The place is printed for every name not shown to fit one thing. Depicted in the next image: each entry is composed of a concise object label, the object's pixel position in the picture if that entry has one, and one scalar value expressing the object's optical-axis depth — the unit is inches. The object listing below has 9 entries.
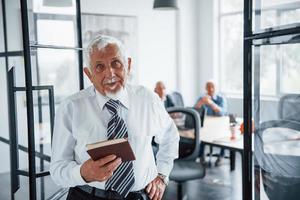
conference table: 134.7
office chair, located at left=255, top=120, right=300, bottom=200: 63.7
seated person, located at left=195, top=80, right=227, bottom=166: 194.1
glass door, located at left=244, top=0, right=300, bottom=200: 62.1
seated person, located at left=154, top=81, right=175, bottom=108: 187.9
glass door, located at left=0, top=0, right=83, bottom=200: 74.5
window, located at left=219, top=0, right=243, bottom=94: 272.1
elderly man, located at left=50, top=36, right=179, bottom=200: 66.2
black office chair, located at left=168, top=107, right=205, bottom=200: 132.1
